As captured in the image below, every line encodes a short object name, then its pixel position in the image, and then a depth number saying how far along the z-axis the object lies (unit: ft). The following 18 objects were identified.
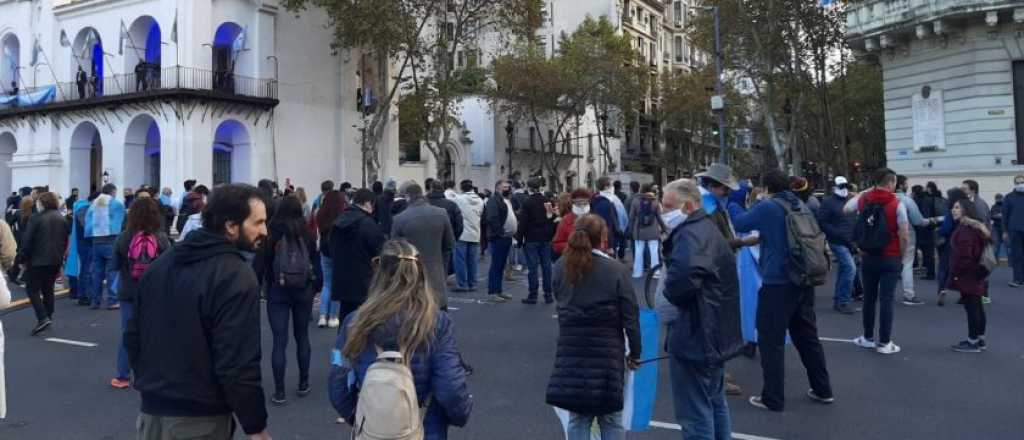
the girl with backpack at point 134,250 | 23.06
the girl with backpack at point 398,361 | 10.19
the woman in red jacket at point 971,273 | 26.18
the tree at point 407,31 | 89.20
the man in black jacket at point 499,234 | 41.11
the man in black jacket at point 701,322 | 14.94
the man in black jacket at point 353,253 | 22.44
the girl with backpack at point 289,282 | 21.35
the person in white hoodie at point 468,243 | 43.96
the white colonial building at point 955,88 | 69.67
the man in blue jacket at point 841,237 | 34.42
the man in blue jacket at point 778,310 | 19.88
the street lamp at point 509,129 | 142.82
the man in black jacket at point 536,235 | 39.14
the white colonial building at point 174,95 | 89.71
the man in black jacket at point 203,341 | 9.73
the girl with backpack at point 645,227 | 45.91
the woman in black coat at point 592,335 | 13.58
